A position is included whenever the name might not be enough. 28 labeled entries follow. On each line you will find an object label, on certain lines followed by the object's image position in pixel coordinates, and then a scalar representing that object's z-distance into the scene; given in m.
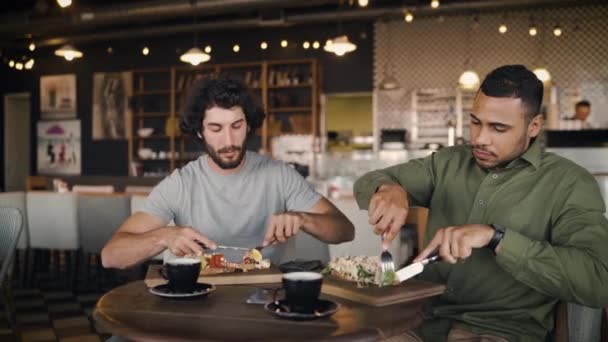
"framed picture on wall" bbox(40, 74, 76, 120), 13.02
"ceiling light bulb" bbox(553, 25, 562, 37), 9.14
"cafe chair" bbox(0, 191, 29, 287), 6.13
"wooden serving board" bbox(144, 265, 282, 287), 1.86
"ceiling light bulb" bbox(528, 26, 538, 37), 8.90
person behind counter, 9.34
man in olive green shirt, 1.73
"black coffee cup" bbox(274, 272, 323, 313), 1.42
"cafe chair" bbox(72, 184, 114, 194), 7.54
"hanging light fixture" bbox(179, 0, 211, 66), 8.70
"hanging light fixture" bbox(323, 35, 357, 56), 8.07
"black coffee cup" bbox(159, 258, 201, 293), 1.63
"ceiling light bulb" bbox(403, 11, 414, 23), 8.49
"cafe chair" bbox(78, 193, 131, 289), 6.00
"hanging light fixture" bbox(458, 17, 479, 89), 8.68
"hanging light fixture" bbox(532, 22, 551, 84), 9.86
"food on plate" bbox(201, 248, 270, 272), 1.96
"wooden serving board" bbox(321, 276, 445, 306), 1.63
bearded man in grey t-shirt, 2.50
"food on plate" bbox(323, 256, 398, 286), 1.77
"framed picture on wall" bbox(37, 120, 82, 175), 12.91
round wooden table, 1.35
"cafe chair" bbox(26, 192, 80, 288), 6.13
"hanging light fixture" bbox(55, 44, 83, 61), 8.83
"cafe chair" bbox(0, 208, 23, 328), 3.42
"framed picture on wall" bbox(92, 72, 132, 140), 12.35
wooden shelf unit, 10.88
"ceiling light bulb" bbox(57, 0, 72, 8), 6.05
